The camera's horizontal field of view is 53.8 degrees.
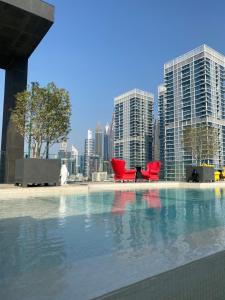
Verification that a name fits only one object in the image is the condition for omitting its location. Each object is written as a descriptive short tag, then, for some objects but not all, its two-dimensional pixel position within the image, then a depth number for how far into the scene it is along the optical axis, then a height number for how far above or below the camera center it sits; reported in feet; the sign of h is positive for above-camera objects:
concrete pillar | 38.01 +7.97
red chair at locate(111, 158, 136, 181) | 43.25 -1.01
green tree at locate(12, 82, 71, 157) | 32.48 +7.59
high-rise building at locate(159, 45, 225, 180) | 203.98 +74.27
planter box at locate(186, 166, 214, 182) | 44.77 -1.28
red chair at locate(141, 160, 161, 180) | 45.19 -1.01
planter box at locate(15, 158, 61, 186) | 29.64 -0.81
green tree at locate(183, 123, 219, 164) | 52.02 +5.84
